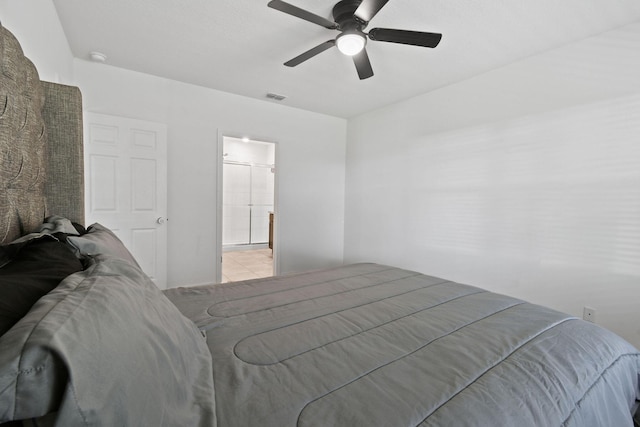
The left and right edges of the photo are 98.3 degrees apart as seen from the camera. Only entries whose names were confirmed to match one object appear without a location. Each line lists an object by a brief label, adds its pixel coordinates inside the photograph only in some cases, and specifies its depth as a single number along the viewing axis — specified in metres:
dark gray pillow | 0.52
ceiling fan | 1.67
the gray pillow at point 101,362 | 0.37
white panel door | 2.81
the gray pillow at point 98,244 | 0.96
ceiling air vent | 3.57
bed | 0.44
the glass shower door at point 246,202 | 6.55
